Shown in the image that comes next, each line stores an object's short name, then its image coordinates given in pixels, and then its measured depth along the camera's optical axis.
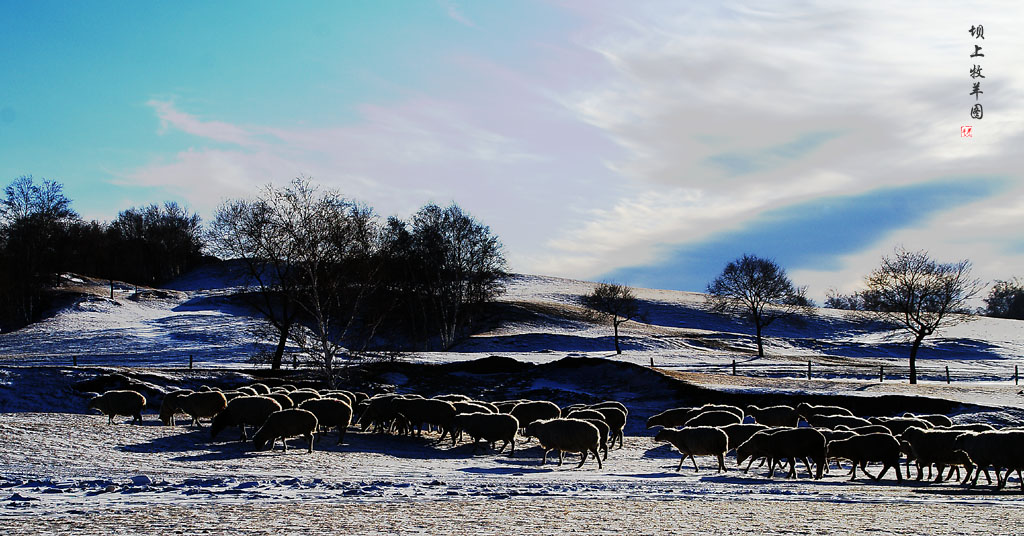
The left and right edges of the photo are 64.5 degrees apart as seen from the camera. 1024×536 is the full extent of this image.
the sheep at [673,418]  27.03
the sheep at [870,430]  20.20
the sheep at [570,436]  18.41
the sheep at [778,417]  25.94
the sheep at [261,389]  28.90
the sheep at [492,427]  20.50
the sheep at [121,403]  23.86
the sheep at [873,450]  16.77
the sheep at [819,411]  26.62
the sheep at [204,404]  23.20
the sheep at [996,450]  14.64
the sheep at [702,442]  18.08
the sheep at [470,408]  23.65
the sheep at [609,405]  26.49
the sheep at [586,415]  23.38
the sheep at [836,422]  23.25
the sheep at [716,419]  23.88
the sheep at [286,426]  17.88
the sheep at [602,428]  20.81
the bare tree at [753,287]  71.56
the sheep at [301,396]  24.78
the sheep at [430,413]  22.83
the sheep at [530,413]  25.30
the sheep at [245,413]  20.12
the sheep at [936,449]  17.03
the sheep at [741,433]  20.05
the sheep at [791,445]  17.05
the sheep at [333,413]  20.56
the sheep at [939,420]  23.25
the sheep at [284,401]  23.34
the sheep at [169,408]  23.94
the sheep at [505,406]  26.50
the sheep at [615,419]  23.77
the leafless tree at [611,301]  69.38
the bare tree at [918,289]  47.94
